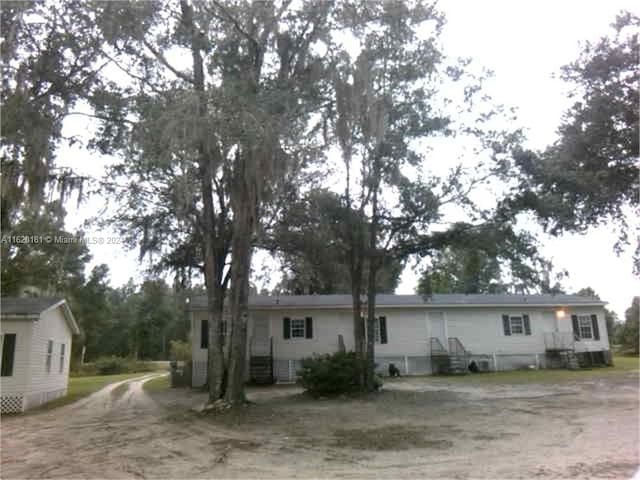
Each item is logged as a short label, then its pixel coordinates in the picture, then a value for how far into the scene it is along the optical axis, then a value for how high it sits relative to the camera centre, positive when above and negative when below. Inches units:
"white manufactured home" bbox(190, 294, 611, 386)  792.9 +12.6
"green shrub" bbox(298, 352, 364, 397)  543.5 -36.3
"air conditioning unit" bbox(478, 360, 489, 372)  855.1 -45.8
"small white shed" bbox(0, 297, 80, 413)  533.6 -3.3
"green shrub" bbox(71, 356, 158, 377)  1363.2 -57.5
